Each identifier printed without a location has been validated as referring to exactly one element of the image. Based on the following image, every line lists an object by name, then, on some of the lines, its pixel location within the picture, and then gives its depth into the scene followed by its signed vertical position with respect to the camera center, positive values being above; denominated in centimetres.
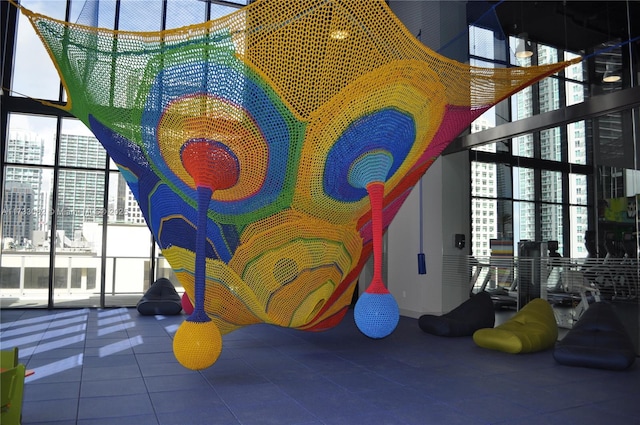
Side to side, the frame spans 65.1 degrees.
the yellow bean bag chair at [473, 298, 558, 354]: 521 -94
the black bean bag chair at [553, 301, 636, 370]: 451 -93
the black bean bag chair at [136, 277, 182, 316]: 781 -97
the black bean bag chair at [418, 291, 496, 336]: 630 -97
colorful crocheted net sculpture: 291 +76
